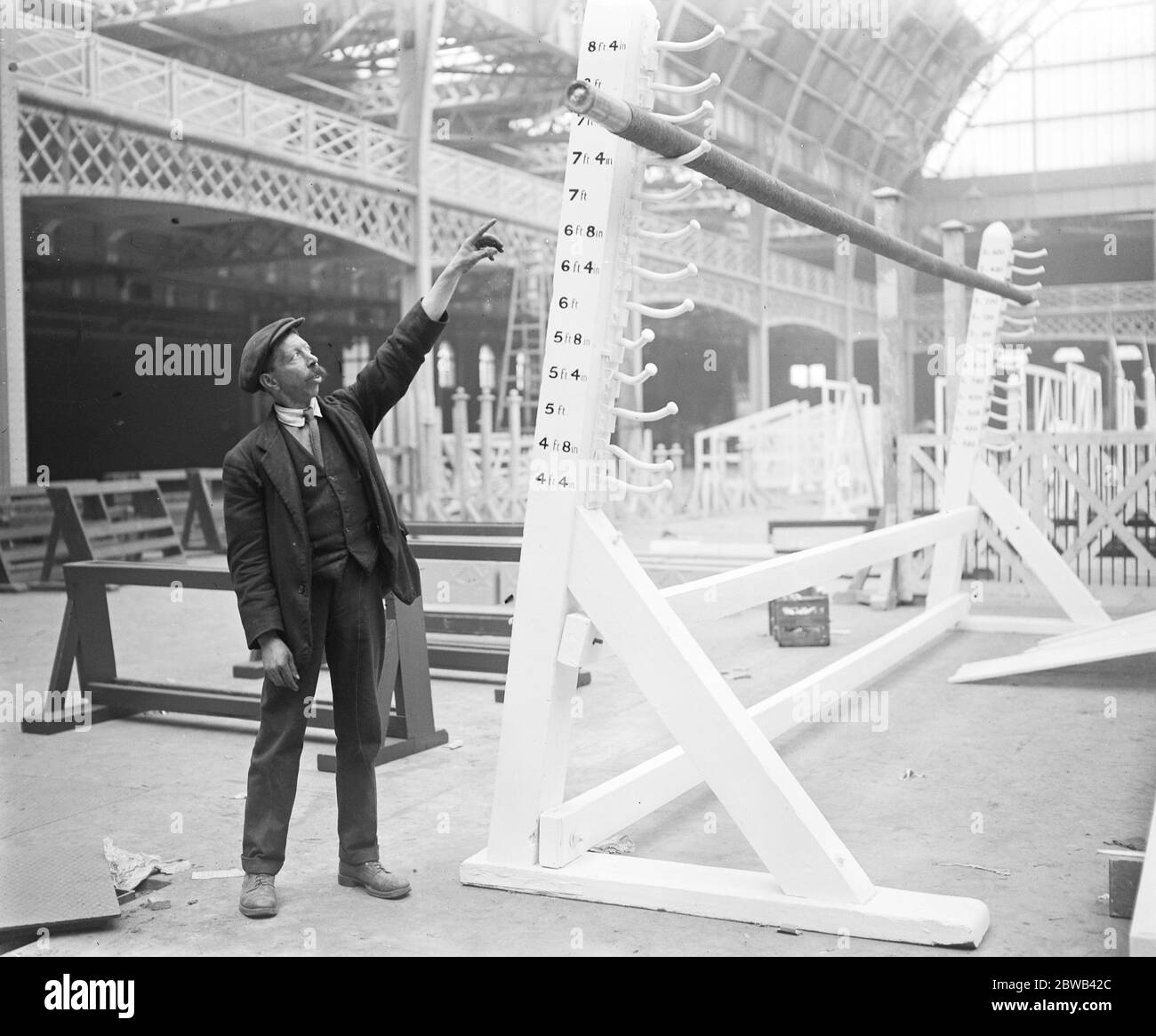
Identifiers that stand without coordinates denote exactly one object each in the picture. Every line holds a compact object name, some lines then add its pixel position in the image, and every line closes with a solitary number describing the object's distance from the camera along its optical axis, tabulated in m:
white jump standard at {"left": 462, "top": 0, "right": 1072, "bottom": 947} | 3.36
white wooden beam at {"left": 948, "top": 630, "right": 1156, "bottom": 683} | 5.62
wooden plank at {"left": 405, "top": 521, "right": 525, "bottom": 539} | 7.98
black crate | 8.15
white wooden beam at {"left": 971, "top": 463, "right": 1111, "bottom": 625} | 8.12
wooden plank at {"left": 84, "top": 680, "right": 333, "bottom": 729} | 5.82
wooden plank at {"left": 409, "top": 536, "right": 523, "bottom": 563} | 6.36
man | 3.41
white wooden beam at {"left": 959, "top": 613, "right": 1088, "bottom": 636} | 8.44
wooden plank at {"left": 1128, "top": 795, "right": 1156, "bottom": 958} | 2.58
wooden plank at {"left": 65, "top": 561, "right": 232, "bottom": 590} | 5.76
